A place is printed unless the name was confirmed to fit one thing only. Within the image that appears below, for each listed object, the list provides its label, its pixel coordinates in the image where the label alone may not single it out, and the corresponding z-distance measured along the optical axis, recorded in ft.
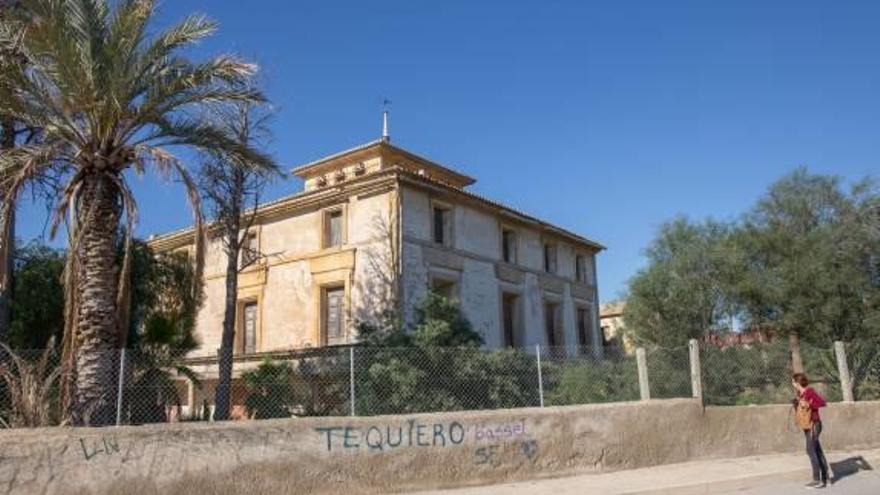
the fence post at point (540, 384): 40.22
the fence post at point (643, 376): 39.34
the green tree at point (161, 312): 54.21
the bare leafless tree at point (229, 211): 61.82
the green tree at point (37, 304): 56.49
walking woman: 34.94
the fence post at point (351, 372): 37.09
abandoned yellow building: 79.66
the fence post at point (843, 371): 47.27
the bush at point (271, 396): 41.88
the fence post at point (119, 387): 29.99
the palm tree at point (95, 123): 32.30
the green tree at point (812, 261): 71.31
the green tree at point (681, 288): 95.50
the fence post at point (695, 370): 40.73
